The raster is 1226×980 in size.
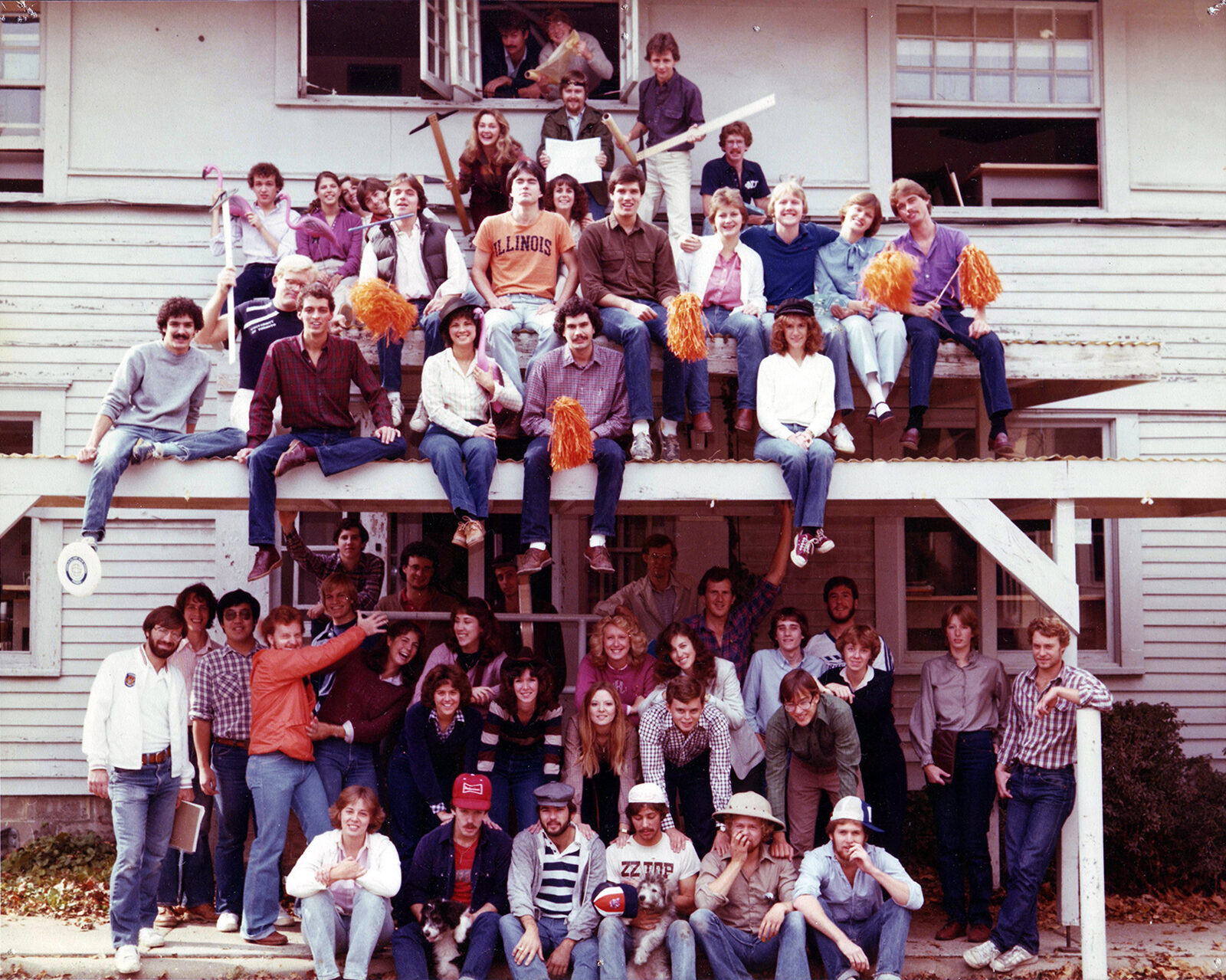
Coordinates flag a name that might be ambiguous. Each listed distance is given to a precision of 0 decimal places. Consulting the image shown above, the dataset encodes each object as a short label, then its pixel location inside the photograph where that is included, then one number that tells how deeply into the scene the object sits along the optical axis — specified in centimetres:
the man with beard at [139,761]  753
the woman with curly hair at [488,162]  941
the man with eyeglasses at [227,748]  805
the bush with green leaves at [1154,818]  912
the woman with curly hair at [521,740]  784
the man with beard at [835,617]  833
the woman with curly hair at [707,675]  793
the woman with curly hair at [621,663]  806
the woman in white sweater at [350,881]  707
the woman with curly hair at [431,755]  777
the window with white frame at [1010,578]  1085
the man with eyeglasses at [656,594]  905
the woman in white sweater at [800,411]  761
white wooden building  1051
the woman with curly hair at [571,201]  927
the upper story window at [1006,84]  1116
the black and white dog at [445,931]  720
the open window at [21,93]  1072
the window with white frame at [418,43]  1037
